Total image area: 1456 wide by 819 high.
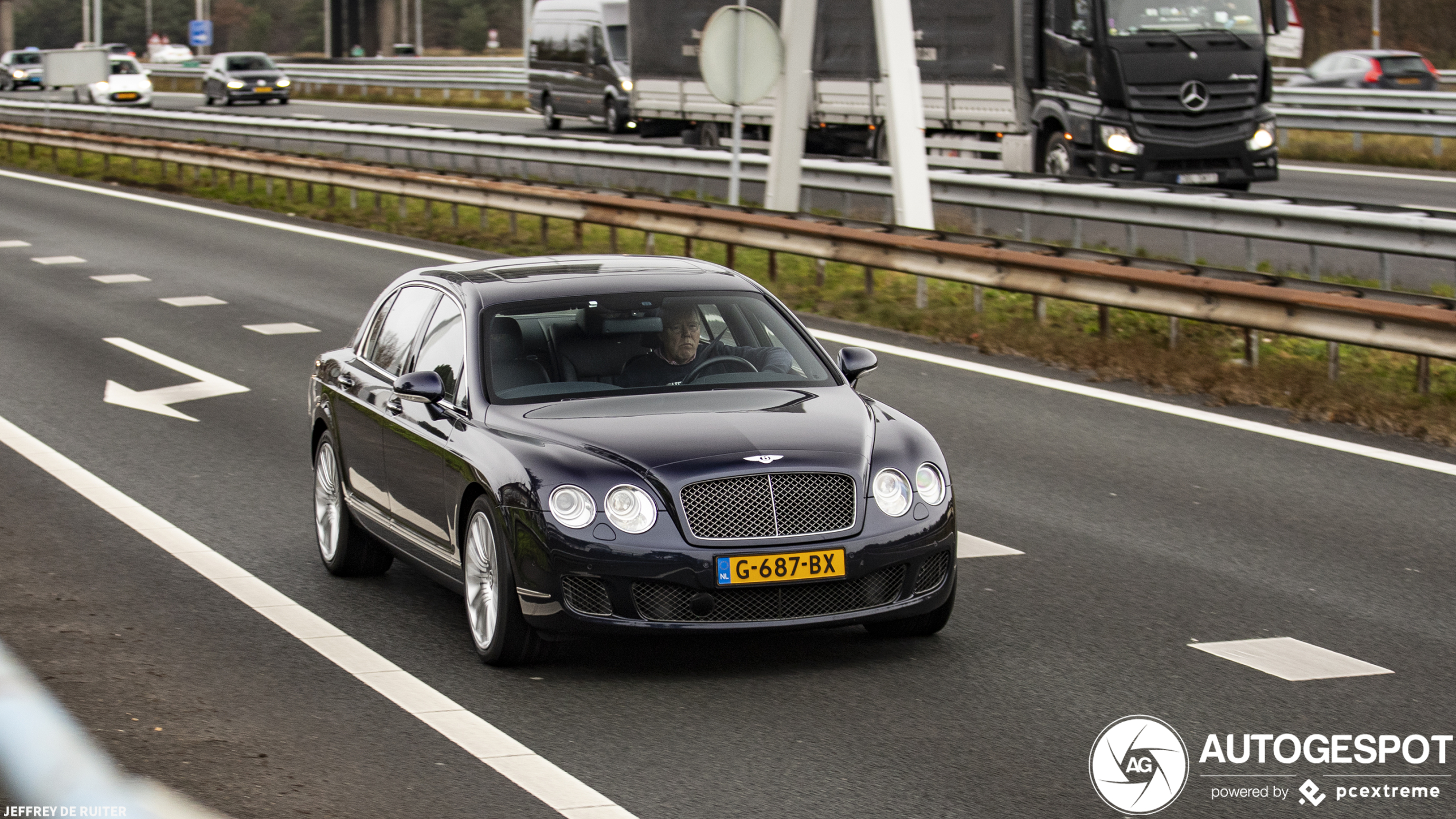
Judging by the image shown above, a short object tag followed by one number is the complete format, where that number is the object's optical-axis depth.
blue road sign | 114.81
